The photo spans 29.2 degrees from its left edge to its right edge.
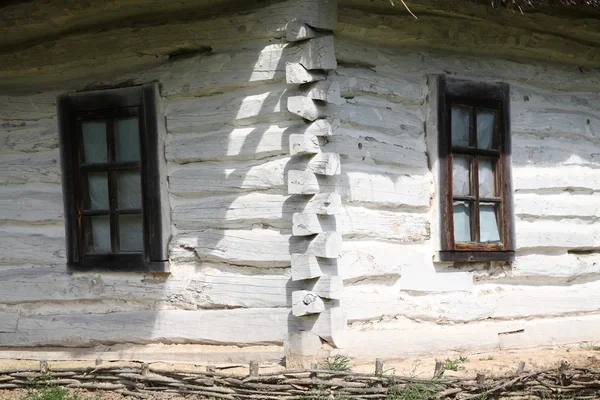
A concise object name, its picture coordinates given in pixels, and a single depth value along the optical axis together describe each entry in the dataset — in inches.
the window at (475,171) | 349.7
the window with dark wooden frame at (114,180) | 338.3
